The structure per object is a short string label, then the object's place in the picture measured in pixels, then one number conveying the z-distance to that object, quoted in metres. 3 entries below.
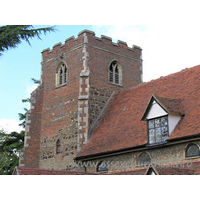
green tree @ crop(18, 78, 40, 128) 34.78
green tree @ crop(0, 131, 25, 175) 30.39
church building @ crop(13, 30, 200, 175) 14.97
